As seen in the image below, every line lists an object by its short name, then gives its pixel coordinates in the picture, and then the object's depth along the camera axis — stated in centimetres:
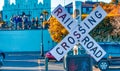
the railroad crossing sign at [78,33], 790
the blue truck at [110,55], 2791
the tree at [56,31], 4422
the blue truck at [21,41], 5256
